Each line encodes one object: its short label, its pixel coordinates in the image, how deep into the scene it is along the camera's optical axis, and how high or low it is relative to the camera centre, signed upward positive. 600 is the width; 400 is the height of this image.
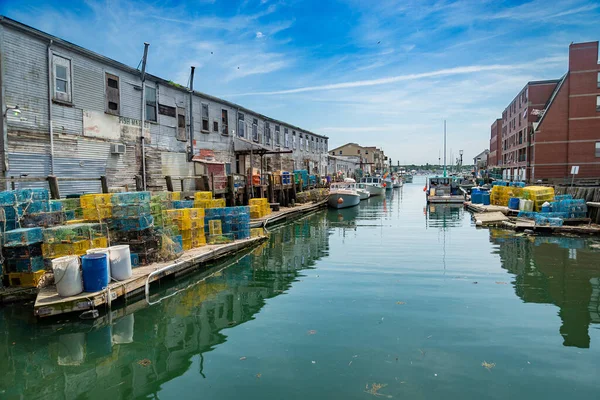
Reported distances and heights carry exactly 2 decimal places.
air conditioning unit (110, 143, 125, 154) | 17.69 +1.30
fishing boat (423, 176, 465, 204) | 38.16 -1.40
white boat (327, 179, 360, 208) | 35.62 -1.75
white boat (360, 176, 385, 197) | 50.81 -1.14
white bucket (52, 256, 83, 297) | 7.95 -1.89
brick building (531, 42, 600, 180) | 40.78 +5.42
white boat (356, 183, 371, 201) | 44.86 -1.44
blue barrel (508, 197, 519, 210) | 24.84 -1.54
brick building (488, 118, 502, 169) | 73.00 +6.29
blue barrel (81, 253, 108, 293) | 8.27 -1.88
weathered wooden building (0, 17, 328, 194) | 13.68 +2.55
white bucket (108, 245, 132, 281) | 9.06 -1.84
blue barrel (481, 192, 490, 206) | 31.30 -1.57
